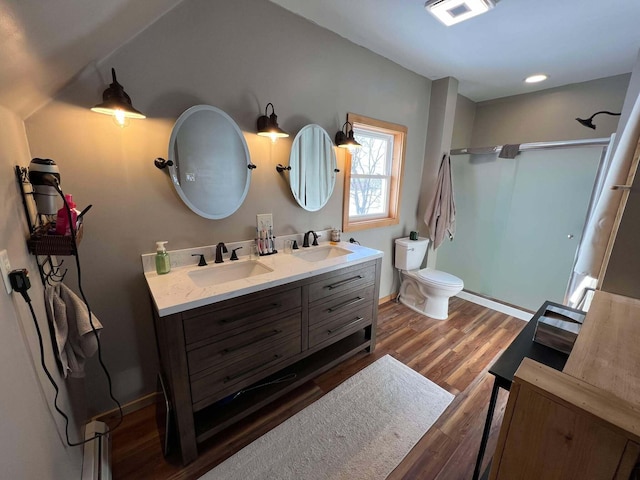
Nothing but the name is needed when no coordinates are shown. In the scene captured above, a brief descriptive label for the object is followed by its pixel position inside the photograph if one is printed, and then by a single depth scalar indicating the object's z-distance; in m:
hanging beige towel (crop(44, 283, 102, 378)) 1.03
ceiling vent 1.46
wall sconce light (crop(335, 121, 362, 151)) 2.09
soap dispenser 1.44
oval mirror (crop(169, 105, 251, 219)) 1.47
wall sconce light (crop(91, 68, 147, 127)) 1.12
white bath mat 1.27
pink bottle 0.93
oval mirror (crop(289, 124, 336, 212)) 1.94
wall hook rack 0.93
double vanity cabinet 1.20
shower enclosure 2.56
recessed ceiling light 2.50
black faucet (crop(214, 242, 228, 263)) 1.65
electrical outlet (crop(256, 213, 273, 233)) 1.85
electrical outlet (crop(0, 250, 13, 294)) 0.71
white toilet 2.61
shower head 2.33
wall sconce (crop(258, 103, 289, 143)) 1.65
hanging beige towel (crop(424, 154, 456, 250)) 2.82
